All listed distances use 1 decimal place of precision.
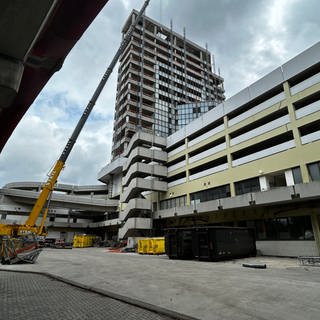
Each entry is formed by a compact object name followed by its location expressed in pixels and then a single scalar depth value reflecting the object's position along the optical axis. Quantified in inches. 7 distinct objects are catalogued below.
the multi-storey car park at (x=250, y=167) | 868.0
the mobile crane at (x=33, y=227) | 634.8
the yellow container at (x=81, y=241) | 1932.2
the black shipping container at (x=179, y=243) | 818.2
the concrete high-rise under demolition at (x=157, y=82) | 2475.4
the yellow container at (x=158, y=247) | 1103.0
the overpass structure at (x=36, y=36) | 107.0
